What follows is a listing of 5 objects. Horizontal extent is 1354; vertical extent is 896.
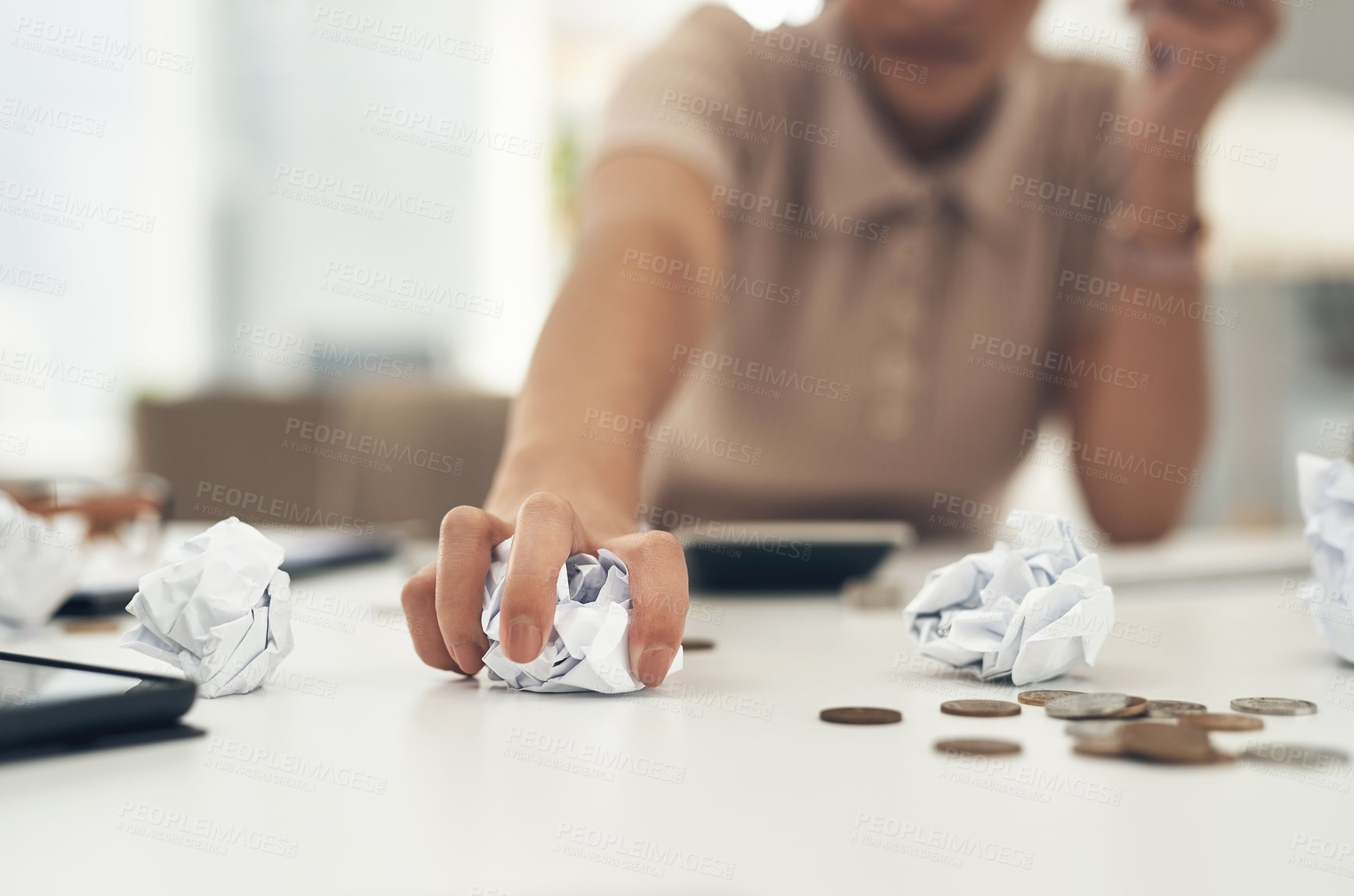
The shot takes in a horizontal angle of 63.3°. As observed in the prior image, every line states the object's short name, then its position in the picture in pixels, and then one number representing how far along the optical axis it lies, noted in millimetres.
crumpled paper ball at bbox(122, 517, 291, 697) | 474
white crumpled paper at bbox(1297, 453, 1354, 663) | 519
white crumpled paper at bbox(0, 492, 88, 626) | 629
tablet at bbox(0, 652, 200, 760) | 379
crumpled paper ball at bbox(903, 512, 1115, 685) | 494
